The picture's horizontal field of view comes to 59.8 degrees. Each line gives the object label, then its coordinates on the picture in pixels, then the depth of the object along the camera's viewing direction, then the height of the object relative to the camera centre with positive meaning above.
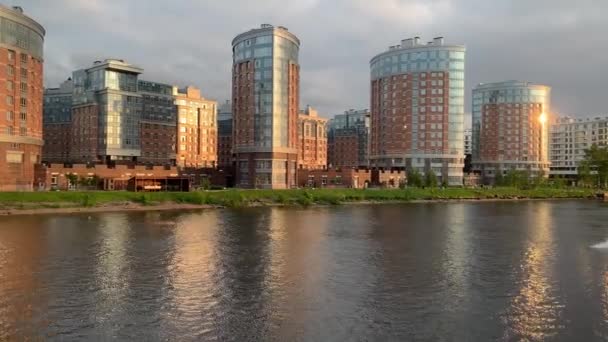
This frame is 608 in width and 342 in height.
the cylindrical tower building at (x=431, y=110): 187.88 +22.85
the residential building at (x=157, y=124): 188.00 +17.07
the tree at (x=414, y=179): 173.12 -1.95
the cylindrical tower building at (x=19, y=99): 103.19 +14.32
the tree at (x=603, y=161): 197.25 +5.08
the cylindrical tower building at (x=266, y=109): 148.25 +17.86
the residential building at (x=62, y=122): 197.00 +17.98
